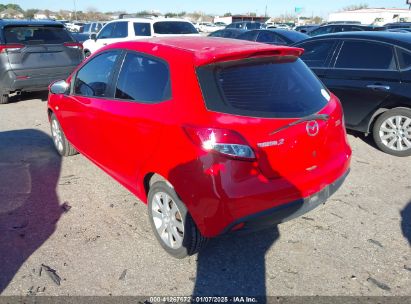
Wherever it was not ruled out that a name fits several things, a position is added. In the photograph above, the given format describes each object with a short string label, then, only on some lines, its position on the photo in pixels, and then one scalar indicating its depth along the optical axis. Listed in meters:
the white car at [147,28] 11.18
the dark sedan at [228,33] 14.51
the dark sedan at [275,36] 10.04
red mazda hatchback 2.36
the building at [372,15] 52.46
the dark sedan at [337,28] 14.62
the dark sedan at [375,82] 4.76
